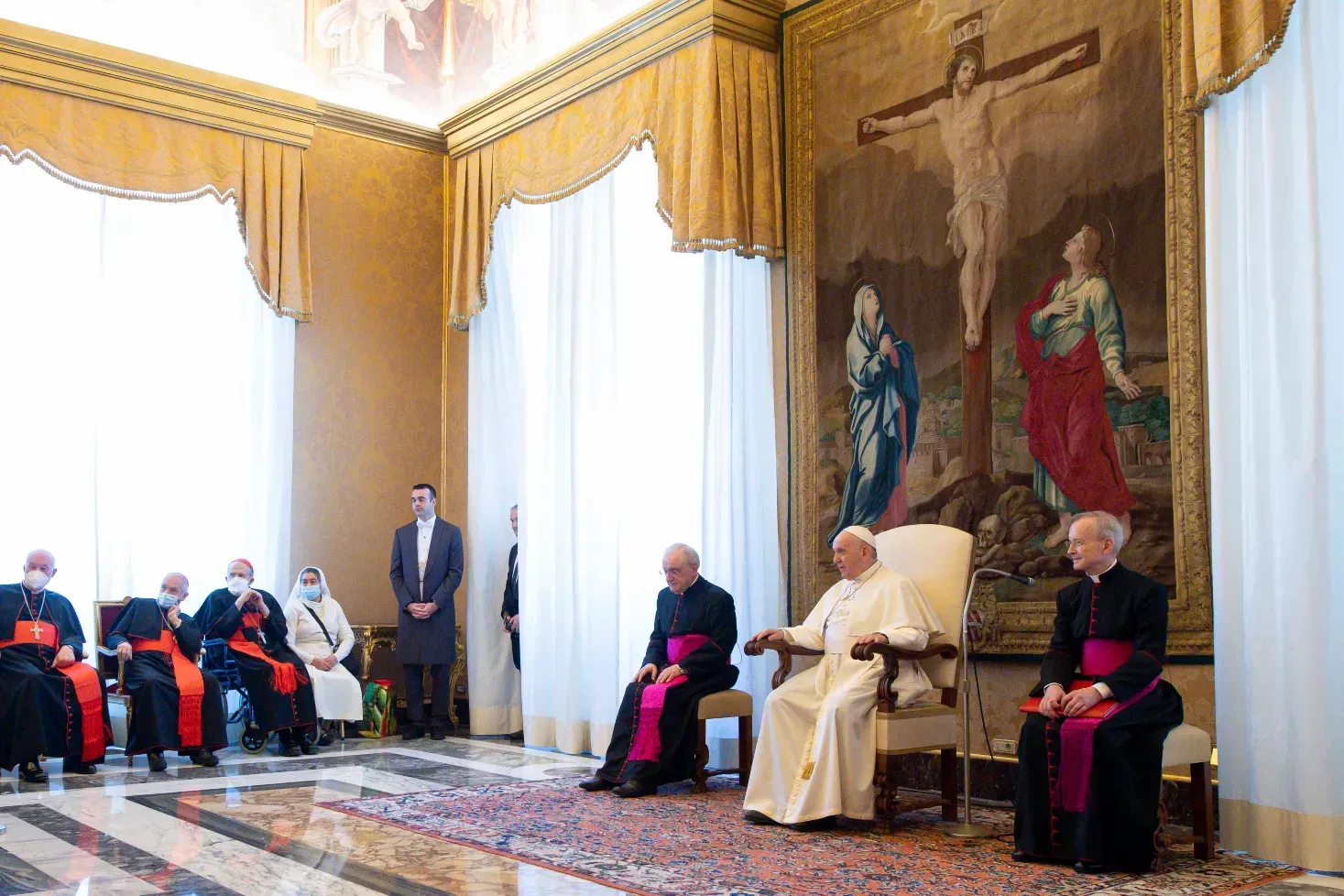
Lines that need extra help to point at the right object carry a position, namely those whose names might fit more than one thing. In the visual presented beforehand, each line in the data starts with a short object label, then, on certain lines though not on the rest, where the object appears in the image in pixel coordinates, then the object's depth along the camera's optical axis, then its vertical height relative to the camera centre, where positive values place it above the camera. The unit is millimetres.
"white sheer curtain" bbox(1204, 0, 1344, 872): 4465 +180
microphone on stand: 4906 -991
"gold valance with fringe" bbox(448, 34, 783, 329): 6848 +2000
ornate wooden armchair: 5129 -663
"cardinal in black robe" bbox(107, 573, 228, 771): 6965 -965
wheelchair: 7613 -994
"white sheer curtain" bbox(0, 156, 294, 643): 7719 +676
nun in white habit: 7941 -855
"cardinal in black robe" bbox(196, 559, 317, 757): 7500 -882
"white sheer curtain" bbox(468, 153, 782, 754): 6996 +362
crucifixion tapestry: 5277 +951
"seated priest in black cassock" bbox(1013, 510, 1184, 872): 4316 -744
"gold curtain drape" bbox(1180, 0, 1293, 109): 4707 +1679
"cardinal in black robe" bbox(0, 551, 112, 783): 6535 -910
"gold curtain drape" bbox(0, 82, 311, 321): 7742 +2107
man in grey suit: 8359 -604
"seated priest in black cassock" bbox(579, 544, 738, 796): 6070 -848
